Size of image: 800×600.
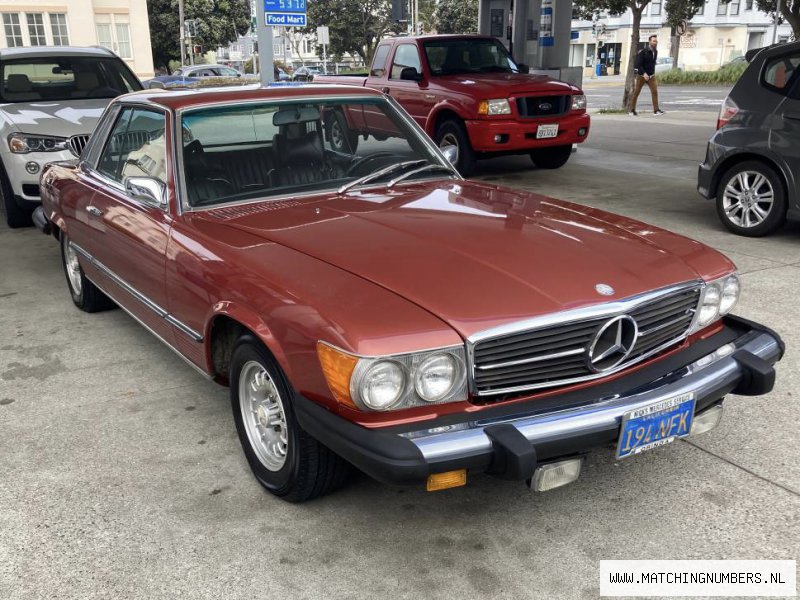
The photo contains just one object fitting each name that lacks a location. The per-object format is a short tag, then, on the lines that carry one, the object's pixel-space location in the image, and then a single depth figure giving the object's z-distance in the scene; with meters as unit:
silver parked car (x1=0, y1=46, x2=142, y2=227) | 7.16
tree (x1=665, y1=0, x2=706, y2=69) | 19.76
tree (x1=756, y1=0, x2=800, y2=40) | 15.20
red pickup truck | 9.30
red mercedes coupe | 2.38
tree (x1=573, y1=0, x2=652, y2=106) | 17.98
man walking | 17.93
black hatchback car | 6.44
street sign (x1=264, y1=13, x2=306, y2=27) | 12.27
